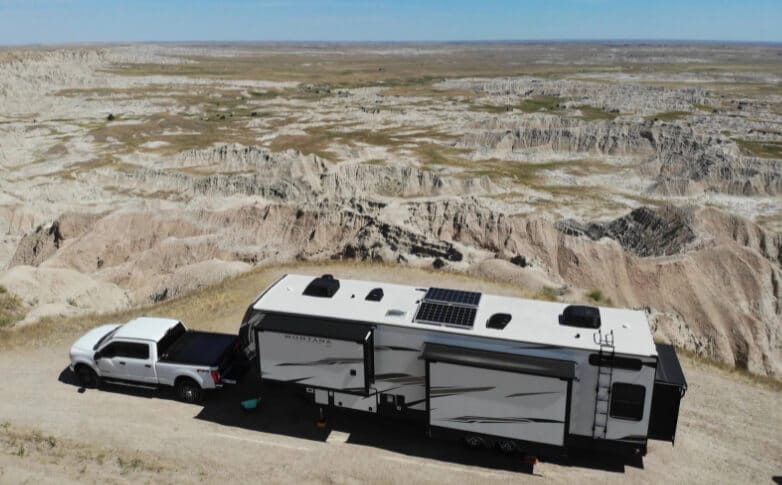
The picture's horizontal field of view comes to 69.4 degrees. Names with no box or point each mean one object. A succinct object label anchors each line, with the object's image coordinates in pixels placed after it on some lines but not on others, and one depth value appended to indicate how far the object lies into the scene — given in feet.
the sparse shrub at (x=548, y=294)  84.04
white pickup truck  53.06
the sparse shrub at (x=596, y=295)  91.40
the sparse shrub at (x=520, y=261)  107.86
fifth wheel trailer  41.22
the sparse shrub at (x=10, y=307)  77.82
